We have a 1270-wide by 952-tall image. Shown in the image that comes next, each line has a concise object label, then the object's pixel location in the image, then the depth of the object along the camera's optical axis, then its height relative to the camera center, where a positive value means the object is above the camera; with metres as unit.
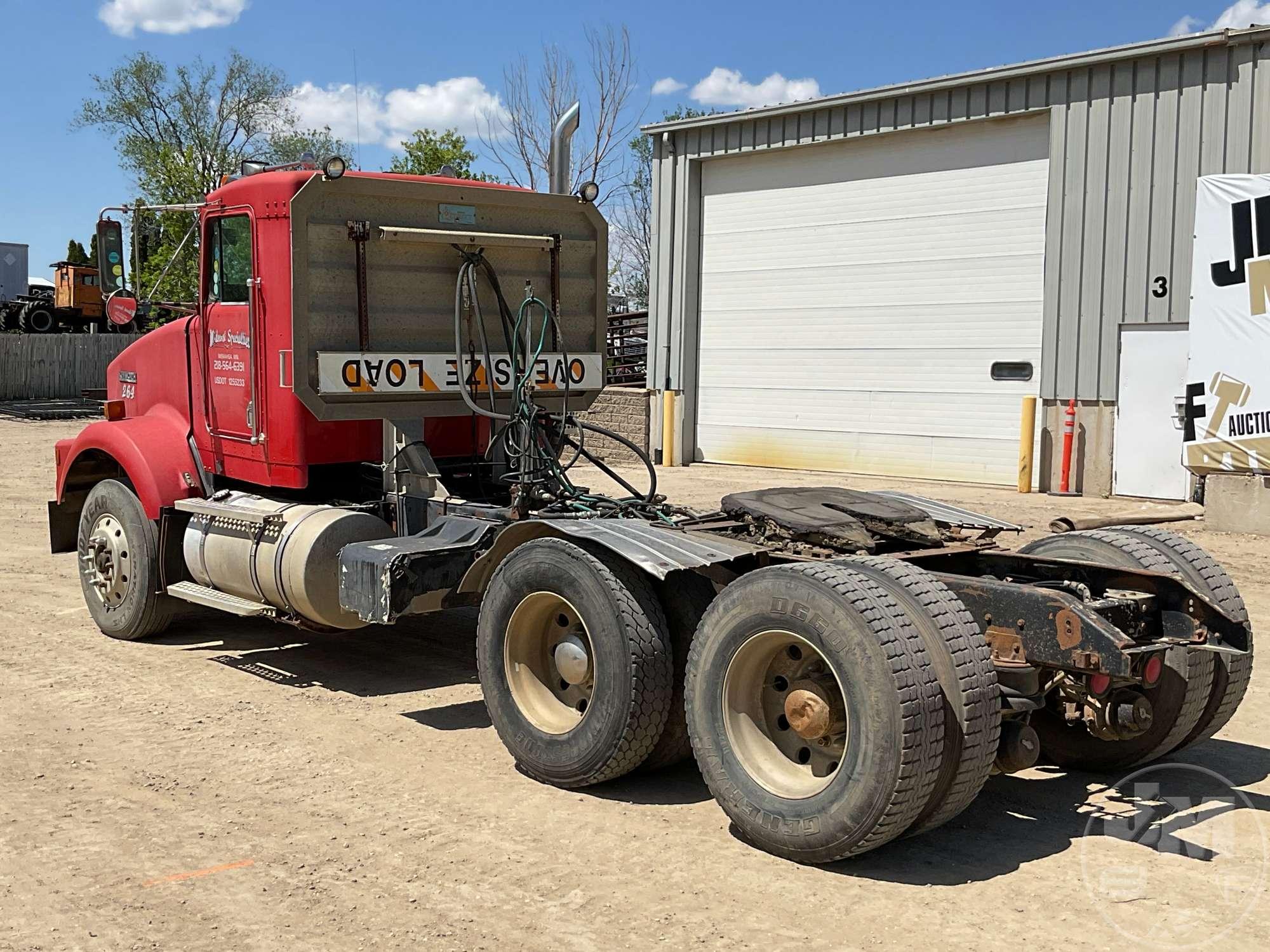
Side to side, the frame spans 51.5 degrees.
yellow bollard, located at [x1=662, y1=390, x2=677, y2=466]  21.88 -0.92
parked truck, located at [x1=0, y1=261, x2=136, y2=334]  42.38 +1.91
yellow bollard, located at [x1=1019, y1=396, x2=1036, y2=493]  17.34 -0.72
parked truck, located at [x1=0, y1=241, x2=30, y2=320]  53.78 +3.89
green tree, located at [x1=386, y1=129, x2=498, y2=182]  42.53 +7.13
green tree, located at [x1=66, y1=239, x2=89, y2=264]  65.56 +5.71
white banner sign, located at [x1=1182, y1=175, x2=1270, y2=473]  13.57 +0.55
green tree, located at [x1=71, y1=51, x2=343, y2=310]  56.59 +10.67
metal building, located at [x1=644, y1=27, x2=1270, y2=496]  16.16 +1.72
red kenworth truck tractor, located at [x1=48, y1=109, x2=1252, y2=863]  4.59 -0.80
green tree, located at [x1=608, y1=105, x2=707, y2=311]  57.75 +5.81
